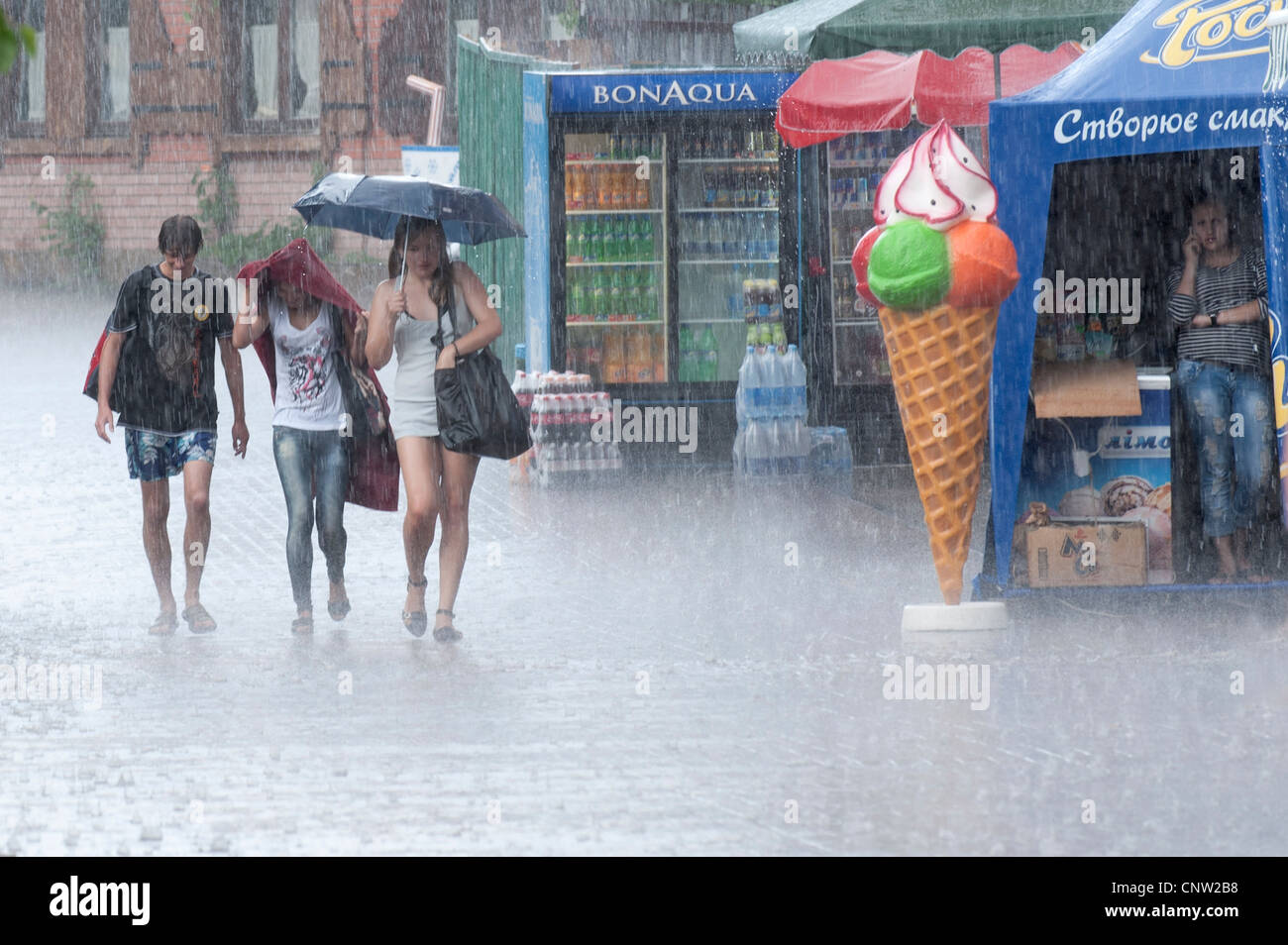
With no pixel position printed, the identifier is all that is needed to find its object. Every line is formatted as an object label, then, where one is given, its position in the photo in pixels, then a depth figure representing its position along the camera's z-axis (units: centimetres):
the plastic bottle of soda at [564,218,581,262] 1545
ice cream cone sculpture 855
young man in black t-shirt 876
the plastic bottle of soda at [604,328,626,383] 1564
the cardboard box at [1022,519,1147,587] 937
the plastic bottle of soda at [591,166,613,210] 1540
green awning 1456
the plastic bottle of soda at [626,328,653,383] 1565
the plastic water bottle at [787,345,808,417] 1445
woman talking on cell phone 947
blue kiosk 884
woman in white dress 862
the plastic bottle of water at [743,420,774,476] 1448
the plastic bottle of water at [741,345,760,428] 1449
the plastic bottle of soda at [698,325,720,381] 1583
